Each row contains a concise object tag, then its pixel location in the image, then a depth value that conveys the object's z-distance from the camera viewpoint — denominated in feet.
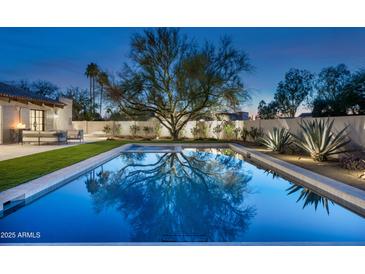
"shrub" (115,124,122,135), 86.53
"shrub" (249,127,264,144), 58.54
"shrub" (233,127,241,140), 69.54
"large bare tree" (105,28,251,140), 62.64
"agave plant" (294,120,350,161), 31.04
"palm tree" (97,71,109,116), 66.90
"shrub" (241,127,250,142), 64.49
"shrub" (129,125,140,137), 84.74
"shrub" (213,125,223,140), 72.59
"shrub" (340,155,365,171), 25.99
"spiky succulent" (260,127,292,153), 42.19
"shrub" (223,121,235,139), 70.64
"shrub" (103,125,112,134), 85.76
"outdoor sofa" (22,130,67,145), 48.39
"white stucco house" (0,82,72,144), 49.75
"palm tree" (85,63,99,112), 121.39
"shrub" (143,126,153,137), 83.66
